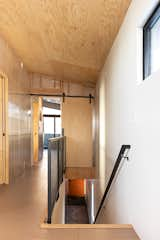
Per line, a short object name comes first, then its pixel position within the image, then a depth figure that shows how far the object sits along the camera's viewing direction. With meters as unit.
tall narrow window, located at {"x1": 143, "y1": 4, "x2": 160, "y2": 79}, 1.82
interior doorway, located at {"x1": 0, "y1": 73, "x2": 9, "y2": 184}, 3.96
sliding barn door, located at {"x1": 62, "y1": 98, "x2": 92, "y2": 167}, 7.01
